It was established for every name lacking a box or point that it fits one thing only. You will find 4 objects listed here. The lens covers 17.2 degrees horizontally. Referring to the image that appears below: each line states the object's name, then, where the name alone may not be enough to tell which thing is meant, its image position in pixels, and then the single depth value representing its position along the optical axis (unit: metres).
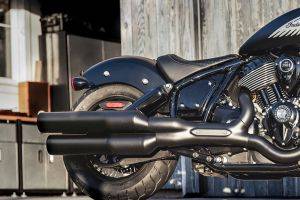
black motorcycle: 5.63
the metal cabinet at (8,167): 10.87
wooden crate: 12.34
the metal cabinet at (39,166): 11.25
